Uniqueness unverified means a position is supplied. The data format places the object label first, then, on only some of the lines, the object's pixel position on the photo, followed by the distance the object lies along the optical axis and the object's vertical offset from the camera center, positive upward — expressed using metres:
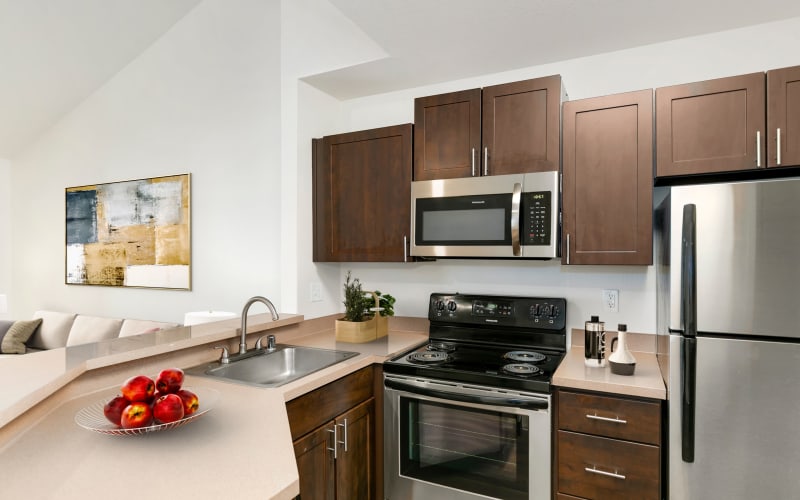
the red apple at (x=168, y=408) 1.22 -0.42
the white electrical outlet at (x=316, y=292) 2.86 -0.26
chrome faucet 2.12 -0.29
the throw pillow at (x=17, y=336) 4.04 -0.76
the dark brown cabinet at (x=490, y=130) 2.19 +0.59
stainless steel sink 2.01 -0.54
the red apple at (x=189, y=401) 1.27 -0.42
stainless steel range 1.90 -0.72
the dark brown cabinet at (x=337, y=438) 1.77 -0.78
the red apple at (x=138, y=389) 1.23 -0.37
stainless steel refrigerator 1.58 -0.31
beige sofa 3.59 -0.66
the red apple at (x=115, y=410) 1.22 -0.42
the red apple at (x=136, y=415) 1.20 -0.43
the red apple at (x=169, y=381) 1.32 -0.38
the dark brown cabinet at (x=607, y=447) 1.76 -0.76
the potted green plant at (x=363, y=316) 2.53 -0.38
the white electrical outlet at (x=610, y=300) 2.37 -0.26
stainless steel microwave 2.14 +0.16
